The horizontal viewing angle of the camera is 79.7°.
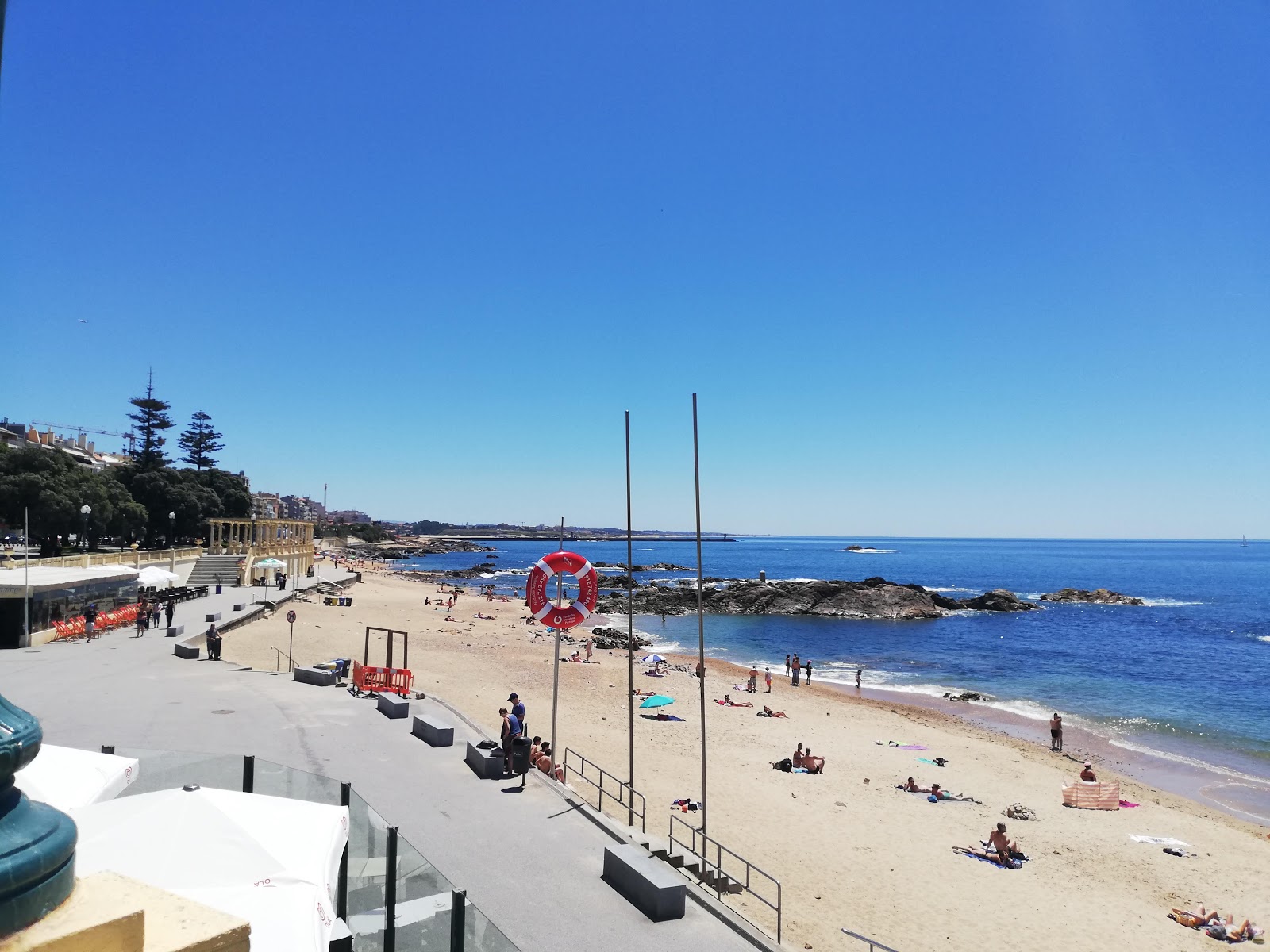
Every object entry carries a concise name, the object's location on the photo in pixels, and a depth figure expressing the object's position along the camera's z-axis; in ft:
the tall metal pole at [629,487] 45.73
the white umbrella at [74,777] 22.70
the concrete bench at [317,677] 61.98
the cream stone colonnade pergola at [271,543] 164.37
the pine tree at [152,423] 232.94
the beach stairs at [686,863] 33.86
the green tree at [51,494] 153.99
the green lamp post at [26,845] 5.59
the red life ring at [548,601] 42.93
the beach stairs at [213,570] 141.38
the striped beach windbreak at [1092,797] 64.08
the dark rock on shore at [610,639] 153.89
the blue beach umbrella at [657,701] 88.76
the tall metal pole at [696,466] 41.06
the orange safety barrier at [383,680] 61.00
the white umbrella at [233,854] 17.30
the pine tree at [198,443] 276.21
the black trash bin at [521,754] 39.82
